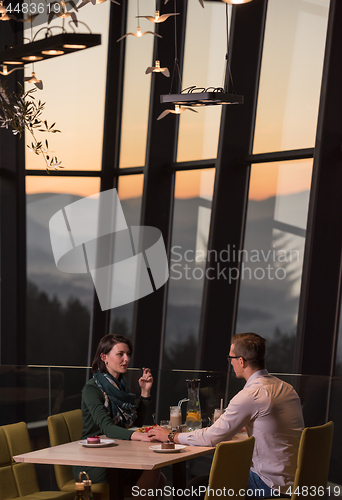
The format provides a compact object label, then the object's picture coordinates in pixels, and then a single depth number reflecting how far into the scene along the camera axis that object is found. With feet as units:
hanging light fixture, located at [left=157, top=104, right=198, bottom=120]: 31.91
